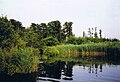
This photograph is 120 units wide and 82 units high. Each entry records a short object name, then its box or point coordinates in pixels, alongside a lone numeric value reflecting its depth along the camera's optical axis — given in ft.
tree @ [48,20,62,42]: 256.32
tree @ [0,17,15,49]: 89.80
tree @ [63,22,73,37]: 286.25
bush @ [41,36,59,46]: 205.48
